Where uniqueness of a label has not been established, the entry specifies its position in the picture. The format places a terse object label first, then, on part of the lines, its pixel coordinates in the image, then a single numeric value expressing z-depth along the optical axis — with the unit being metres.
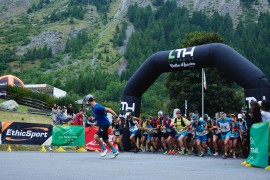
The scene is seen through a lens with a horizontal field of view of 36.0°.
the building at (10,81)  64.92
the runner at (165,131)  21.48
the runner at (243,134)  18.03
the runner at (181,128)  20.09
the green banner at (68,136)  21.91
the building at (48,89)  94.22
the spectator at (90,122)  24.10
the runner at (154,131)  22.20
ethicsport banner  20.80
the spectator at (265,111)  12.89
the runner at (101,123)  14.50
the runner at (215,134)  19.30
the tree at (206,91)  45.78
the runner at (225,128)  17.73
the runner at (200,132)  18.98
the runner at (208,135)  19.89
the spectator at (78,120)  23.94
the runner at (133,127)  21.98
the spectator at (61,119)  23.48
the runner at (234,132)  18.22
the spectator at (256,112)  12.94
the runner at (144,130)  22.64
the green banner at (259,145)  11.70
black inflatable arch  17.05
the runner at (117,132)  22.75
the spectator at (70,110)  24.93
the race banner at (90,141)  23.06
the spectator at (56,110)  23.50
